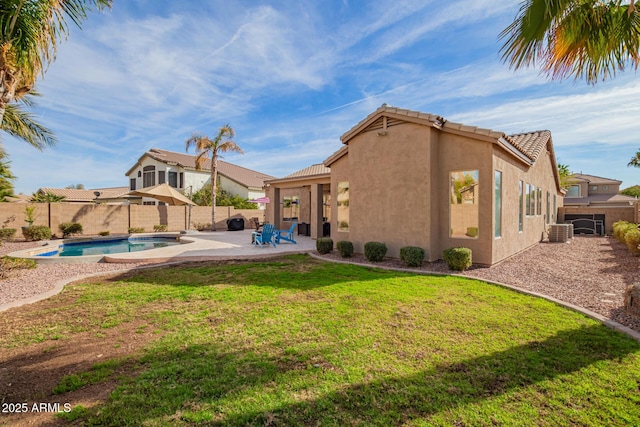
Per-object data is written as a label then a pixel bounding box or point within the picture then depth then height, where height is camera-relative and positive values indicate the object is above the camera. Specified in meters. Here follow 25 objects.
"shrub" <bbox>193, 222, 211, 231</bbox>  25.09 -1.14
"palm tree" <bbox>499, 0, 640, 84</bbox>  4.29 +2.69
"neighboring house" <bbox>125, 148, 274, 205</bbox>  33.44 +4.43
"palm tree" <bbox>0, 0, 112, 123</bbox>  6.07 +3.87
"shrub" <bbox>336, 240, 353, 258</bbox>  11.09 -1.36
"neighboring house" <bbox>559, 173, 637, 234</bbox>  20.22 +1.00
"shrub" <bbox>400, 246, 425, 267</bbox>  9.16 -1.38
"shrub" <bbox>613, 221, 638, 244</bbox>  13.64 -0.94
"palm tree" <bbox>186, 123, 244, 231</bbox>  23.77 +5.58
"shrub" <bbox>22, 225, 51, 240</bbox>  16.39 -1.06
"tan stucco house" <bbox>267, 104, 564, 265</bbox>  9.30 +0.88
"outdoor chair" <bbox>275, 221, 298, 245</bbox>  15.49 -1.33
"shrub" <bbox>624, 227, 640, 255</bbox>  10.60 -1.10
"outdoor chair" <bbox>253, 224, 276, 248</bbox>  14.41 -1.17
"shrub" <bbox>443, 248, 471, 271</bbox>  8.59 -1.37
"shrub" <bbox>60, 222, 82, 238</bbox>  18.33 -0.92
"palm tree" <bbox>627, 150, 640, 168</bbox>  24.16 +4.29
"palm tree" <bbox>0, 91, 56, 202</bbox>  13.01 +4.17
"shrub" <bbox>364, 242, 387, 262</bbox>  10.11 -1.35
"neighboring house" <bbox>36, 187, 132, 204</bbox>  39.81 +2.86
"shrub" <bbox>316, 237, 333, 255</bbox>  12.05 -1.36
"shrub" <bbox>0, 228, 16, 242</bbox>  15.28 -1.02
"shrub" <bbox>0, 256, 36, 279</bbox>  8.54 -1.61
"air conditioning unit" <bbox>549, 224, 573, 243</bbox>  15.98 -1.20
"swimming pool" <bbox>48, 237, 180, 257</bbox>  14.64 -1.87
